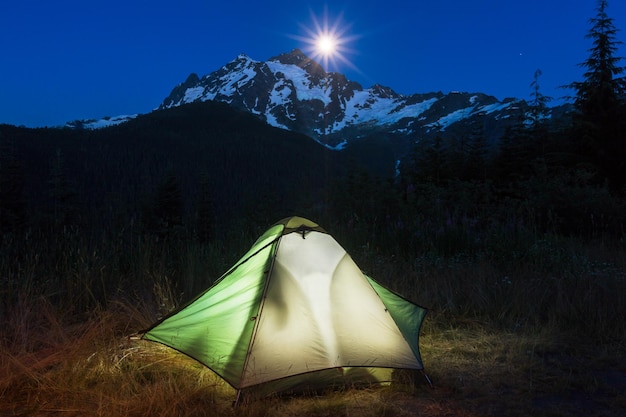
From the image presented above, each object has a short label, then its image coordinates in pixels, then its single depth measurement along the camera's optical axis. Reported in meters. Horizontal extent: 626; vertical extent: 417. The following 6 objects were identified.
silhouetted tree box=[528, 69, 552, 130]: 22.89
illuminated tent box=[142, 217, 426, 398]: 2.79
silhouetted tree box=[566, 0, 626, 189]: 18.12
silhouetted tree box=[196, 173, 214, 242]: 36.50
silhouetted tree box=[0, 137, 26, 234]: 32.50
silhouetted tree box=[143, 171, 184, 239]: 40.28
